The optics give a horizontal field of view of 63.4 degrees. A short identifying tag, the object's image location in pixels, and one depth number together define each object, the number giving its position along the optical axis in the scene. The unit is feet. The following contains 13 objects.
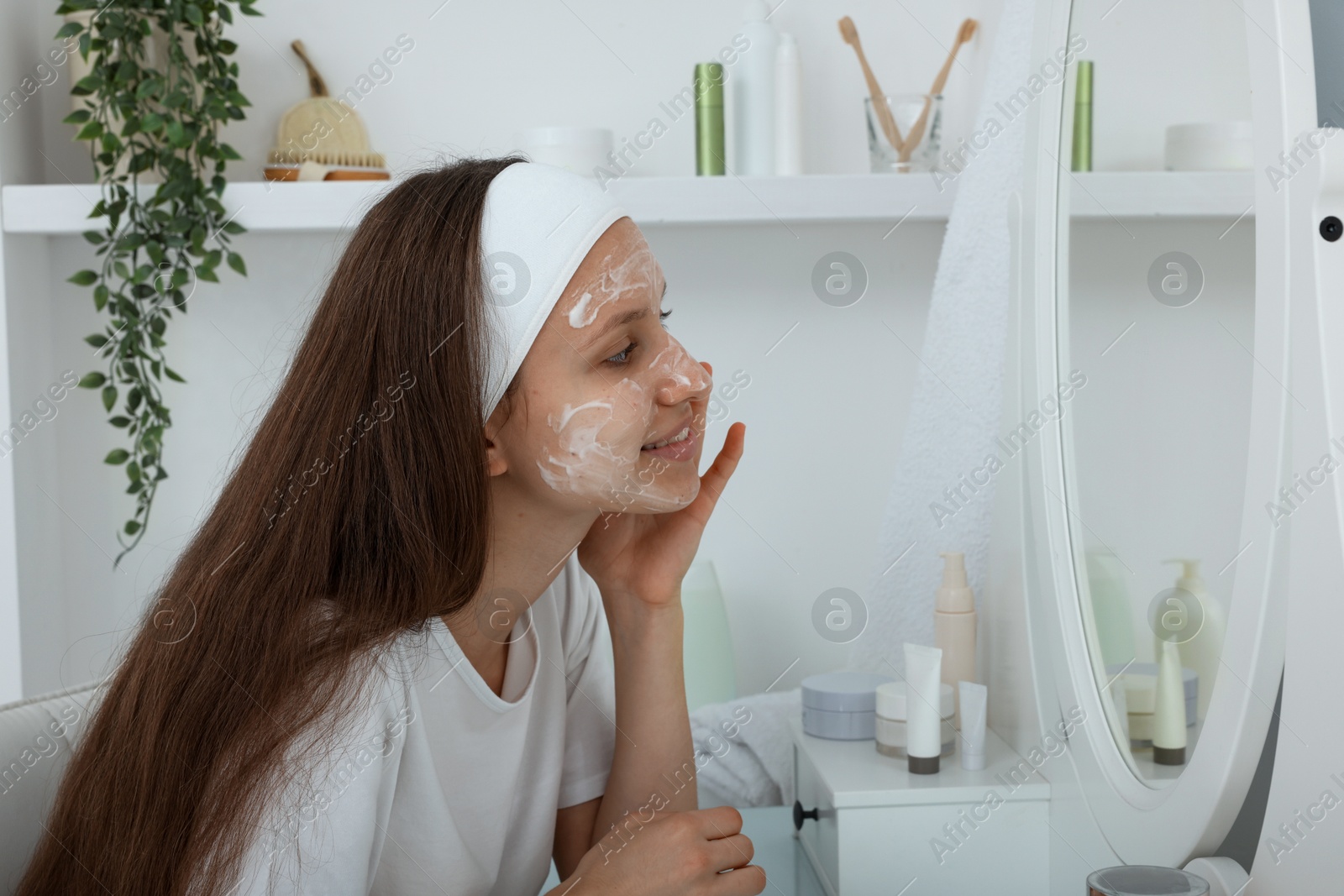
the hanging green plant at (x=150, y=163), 4.01
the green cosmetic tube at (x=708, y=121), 4.24
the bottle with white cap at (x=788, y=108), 4.27
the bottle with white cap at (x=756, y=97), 4.29
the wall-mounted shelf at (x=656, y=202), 4.11
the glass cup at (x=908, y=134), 4.25
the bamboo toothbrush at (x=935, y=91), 4.25
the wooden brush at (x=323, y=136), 4.31
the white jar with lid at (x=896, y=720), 3.04
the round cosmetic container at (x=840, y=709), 3.21
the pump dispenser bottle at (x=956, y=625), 3.22
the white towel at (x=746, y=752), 3.94
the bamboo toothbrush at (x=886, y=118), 4.25
